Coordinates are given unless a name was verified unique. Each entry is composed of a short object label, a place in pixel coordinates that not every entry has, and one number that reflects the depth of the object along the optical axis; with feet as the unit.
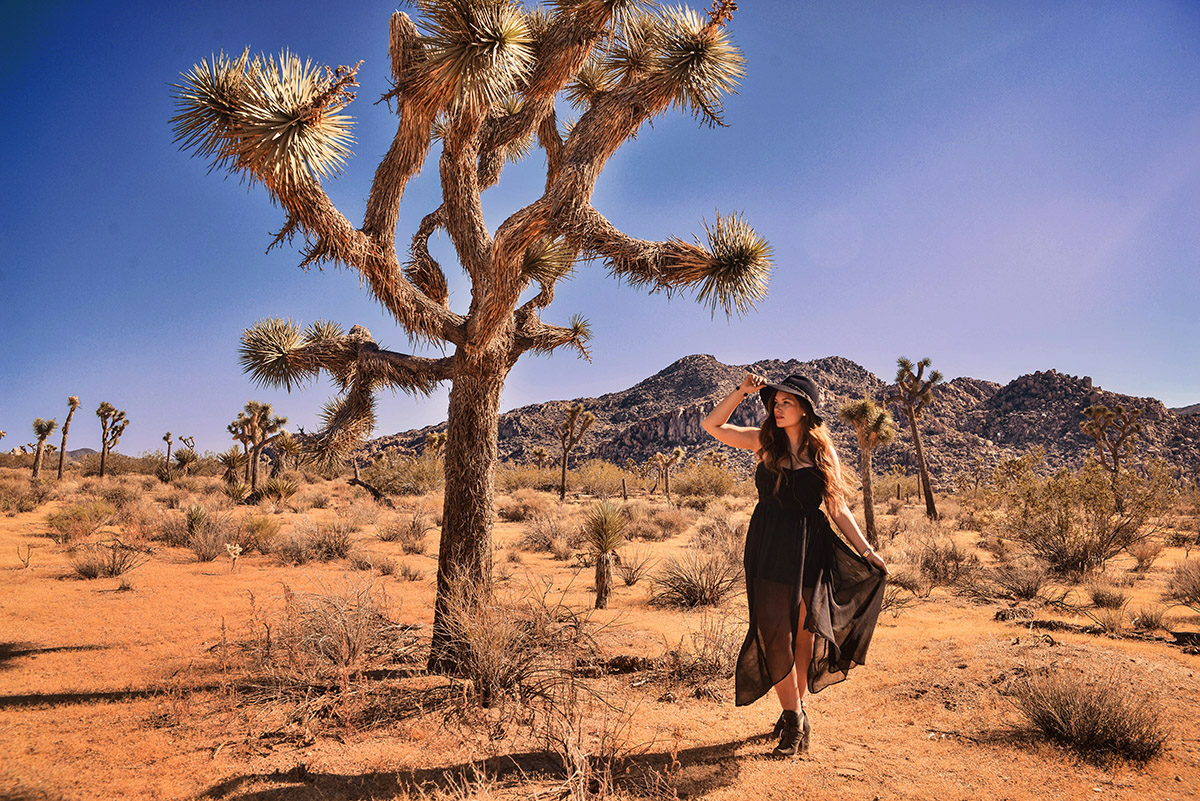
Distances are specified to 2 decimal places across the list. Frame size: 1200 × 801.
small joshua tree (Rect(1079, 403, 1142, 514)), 78.02
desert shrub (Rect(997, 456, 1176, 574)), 33.58
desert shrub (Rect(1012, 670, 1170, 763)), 11.18
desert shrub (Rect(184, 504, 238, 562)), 33.96
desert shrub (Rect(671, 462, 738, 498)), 90.33
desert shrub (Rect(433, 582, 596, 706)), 13.20
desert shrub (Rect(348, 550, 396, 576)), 32.71
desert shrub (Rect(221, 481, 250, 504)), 60.37
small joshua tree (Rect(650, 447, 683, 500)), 95.19
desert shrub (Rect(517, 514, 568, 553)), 43.65
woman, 11.52
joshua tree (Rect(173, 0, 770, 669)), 14.69
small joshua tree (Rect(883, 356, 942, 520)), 73.46
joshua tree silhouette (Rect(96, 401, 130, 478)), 92.99
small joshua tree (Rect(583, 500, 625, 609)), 26.58
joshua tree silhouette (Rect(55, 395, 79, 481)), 90.22
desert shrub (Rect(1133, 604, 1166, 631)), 21.01
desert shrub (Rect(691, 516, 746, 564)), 34.01
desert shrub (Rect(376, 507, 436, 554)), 40.83
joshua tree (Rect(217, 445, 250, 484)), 80.94
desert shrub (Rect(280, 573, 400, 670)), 14.16
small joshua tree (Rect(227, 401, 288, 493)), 78.11
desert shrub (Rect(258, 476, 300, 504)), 60.84
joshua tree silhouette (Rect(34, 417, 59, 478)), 86.57
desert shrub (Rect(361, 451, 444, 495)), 81.92
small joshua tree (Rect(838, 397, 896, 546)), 53.78
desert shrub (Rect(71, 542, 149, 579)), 28.66
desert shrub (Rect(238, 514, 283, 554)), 37.83
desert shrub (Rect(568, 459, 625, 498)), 104.29
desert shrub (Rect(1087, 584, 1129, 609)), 24.04
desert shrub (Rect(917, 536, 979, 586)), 32.55
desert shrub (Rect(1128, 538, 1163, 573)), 34.55
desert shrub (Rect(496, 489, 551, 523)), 62.64
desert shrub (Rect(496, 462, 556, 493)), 100.83
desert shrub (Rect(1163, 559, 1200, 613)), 25.04
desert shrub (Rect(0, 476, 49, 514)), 50.57
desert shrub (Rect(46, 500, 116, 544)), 37.47
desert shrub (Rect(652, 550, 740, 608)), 26.63
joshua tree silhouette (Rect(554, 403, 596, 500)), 92.22
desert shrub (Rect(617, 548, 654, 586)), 32.48
